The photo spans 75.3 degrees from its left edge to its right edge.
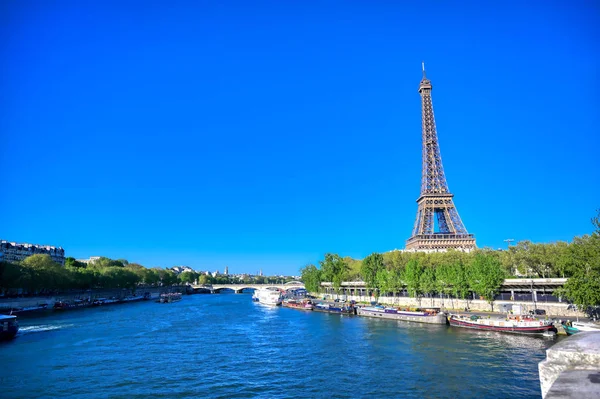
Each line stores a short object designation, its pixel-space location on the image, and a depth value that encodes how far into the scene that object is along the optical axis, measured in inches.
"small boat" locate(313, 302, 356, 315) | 2405.9
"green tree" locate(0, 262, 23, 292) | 2509.0
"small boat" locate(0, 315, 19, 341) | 1448.1
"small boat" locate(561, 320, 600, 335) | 1213.7
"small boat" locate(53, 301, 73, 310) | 2800.2
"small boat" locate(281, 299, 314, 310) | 2844.7
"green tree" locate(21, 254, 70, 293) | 2721.5
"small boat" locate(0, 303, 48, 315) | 2290.8
